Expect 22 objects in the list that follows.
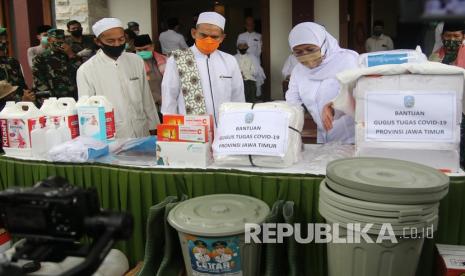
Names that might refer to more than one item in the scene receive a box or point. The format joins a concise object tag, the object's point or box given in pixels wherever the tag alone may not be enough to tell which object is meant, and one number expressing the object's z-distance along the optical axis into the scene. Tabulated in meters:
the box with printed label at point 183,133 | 2.12
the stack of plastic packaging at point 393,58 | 1.95
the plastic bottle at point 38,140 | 2.29
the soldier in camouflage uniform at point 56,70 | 4.34
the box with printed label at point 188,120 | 2.13
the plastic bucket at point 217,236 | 1.68
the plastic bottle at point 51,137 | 2.29
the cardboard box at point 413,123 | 1.81
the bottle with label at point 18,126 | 2.29
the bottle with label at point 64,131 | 2.32
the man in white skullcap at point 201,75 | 2.96
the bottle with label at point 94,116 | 2.33
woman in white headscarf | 2.46
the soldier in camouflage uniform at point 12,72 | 4.42
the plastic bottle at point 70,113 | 2.35
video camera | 1.00
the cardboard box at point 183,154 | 2.12
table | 1.87
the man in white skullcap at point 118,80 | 3.06
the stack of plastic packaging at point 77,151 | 2.20
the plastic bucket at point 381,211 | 1.46
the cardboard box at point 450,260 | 1.66
